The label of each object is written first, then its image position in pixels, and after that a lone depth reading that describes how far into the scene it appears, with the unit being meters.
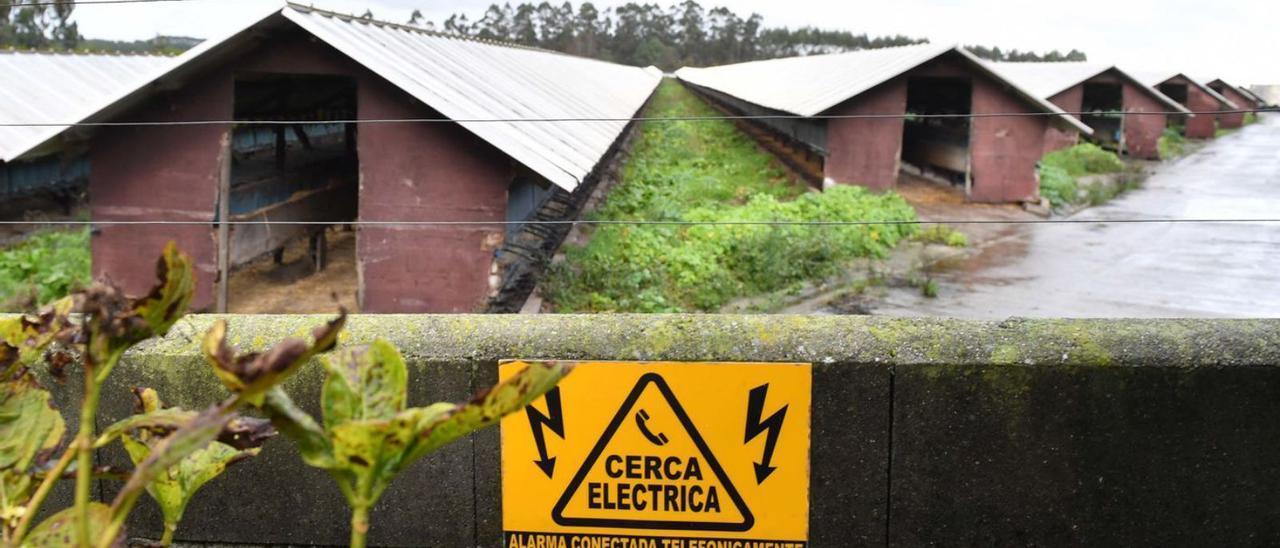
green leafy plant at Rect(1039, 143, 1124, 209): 23.91
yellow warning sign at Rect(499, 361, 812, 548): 2.56
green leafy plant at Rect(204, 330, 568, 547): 0.97
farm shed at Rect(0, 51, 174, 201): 17.09
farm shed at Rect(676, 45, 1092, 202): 19.67
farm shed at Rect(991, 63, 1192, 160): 33.22
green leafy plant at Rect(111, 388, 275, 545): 1.33
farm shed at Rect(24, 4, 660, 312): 9.42
